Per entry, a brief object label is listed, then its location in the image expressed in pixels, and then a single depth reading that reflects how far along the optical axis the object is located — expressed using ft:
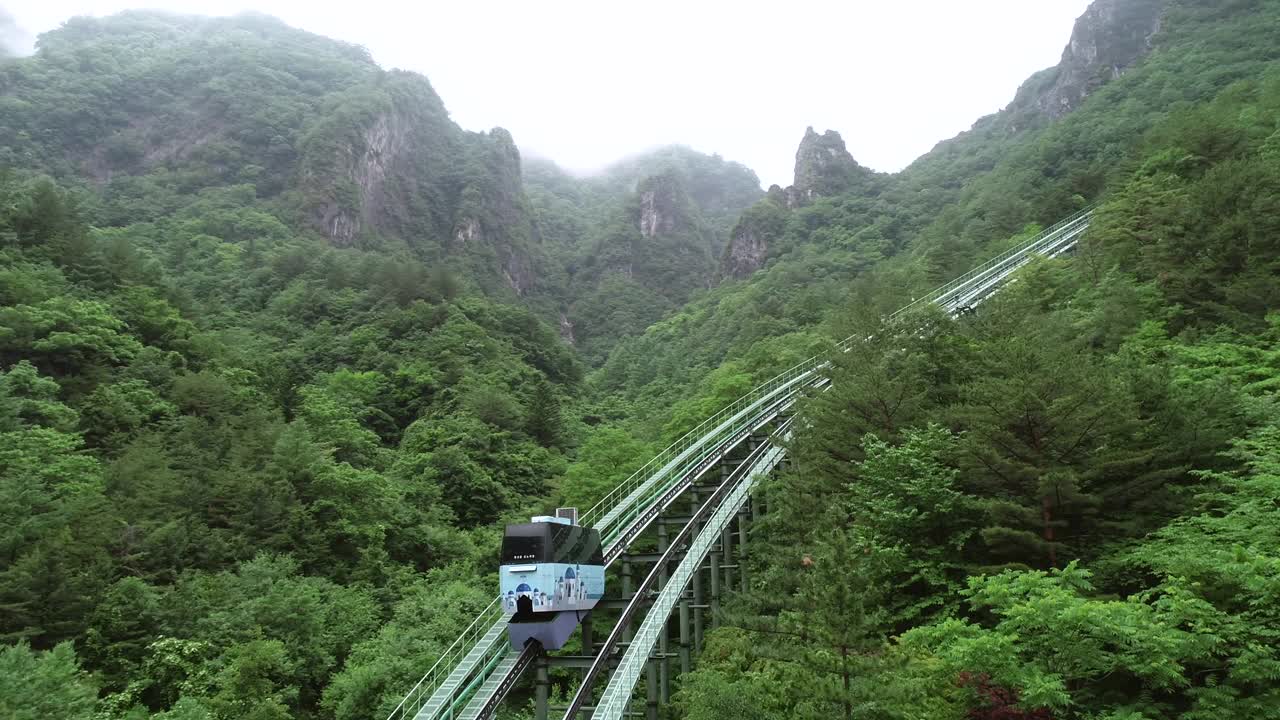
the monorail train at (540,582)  57.77
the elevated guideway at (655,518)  54.34
